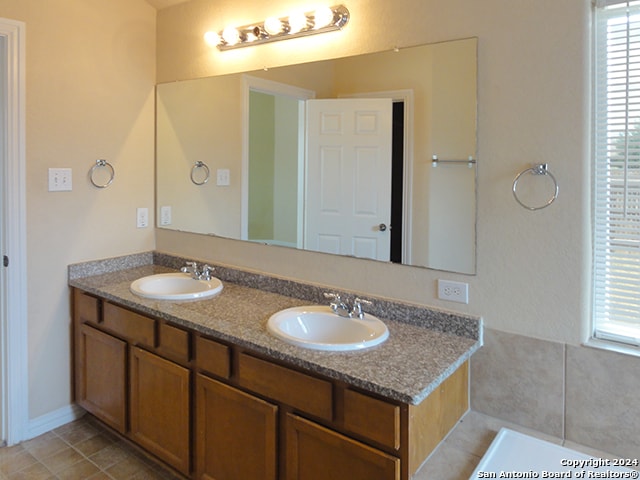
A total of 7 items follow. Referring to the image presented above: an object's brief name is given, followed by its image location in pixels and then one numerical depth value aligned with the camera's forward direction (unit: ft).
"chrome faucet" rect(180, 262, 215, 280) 7.98
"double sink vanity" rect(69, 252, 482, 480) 4.54
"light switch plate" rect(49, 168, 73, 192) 7.91
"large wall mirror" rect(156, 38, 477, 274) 5.76
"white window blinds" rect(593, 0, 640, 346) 4.74
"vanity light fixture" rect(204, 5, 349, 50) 6.62
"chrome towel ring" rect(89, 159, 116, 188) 8.44
